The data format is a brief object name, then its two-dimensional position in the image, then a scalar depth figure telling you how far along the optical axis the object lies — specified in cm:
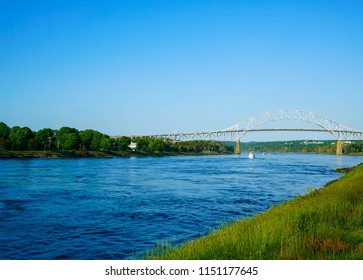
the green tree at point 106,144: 10086
